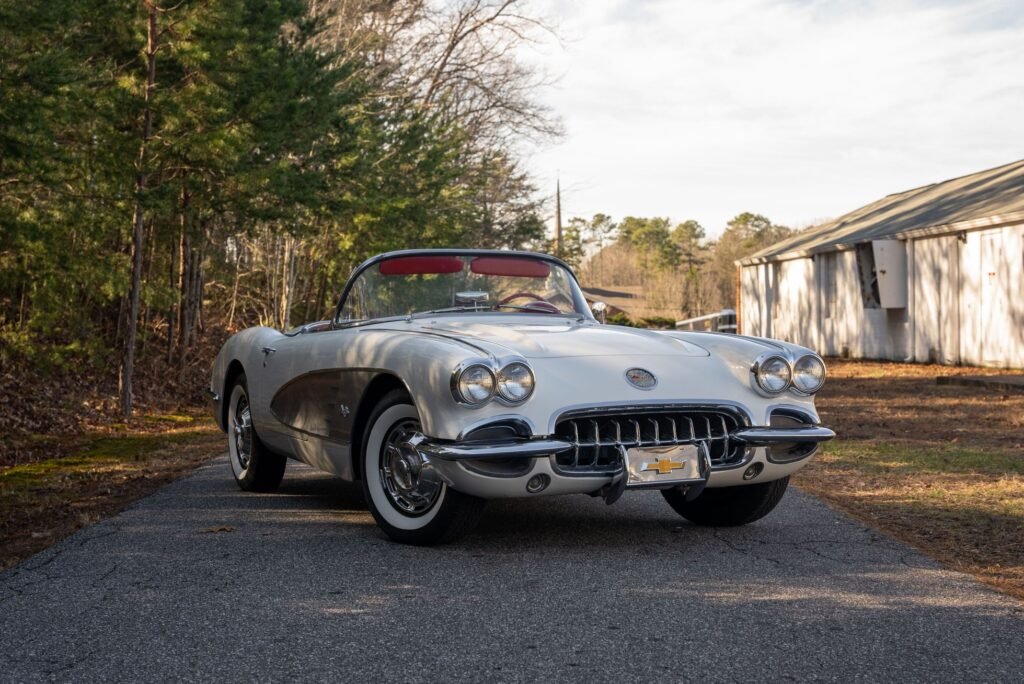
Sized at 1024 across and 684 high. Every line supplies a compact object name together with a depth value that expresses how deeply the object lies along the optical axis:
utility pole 55.47
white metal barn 20.92
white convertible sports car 4.90
